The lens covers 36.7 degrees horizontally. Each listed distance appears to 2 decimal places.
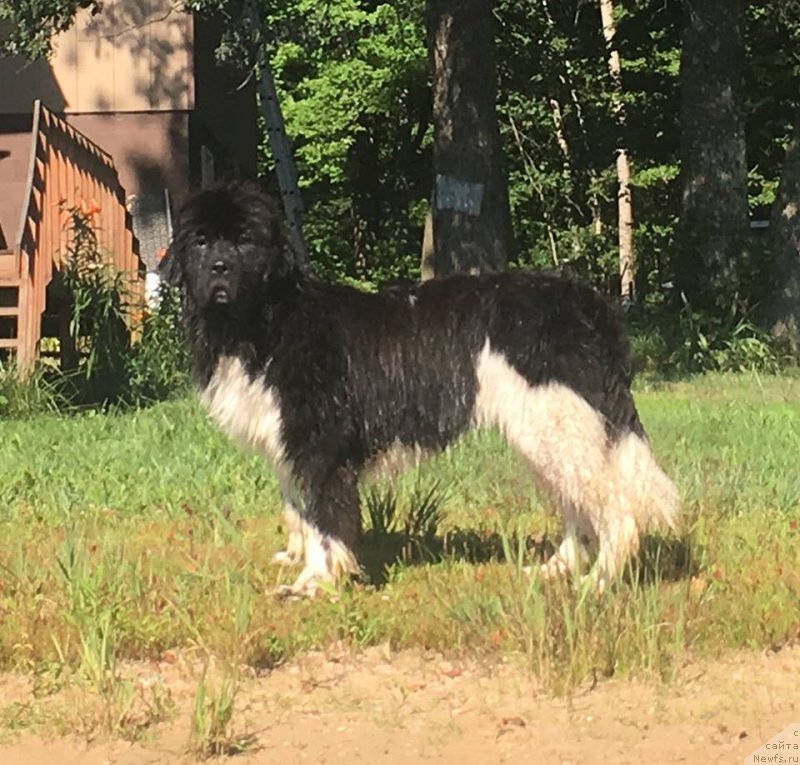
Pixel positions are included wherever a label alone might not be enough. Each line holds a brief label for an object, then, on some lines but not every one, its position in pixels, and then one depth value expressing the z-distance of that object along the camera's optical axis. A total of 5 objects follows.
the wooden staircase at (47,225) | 9.81
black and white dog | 4.86
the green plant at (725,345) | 13.13
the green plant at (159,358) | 10.79
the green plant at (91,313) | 10.57
